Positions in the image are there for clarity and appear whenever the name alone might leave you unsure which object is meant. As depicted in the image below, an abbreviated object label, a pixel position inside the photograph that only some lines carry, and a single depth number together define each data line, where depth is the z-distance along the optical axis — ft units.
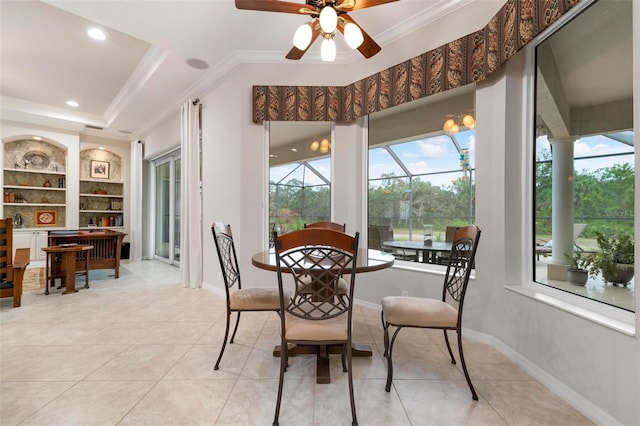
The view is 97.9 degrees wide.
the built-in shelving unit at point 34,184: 18.17
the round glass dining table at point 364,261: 5.46
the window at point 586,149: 5.24
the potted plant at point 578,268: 5.94
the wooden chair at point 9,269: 9.94
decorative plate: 18.81
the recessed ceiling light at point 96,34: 10.19
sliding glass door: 18.69
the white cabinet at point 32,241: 17.62
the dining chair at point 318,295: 4.62
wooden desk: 13.78
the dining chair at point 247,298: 6.27
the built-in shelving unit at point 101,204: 21.04
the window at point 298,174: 11.64
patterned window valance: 6.19
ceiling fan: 5.90
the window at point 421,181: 9.29
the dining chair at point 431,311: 5.43
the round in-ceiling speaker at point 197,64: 11.45
